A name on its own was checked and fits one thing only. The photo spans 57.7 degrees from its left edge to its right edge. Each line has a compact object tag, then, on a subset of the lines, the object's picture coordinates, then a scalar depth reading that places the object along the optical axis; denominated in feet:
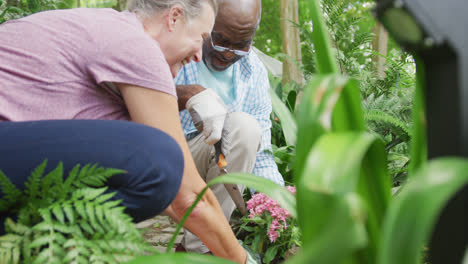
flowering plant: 7.16
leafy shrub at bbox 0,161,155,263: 2.90
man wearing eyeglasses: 7.30
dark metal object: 1.95
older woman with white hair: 4.00
